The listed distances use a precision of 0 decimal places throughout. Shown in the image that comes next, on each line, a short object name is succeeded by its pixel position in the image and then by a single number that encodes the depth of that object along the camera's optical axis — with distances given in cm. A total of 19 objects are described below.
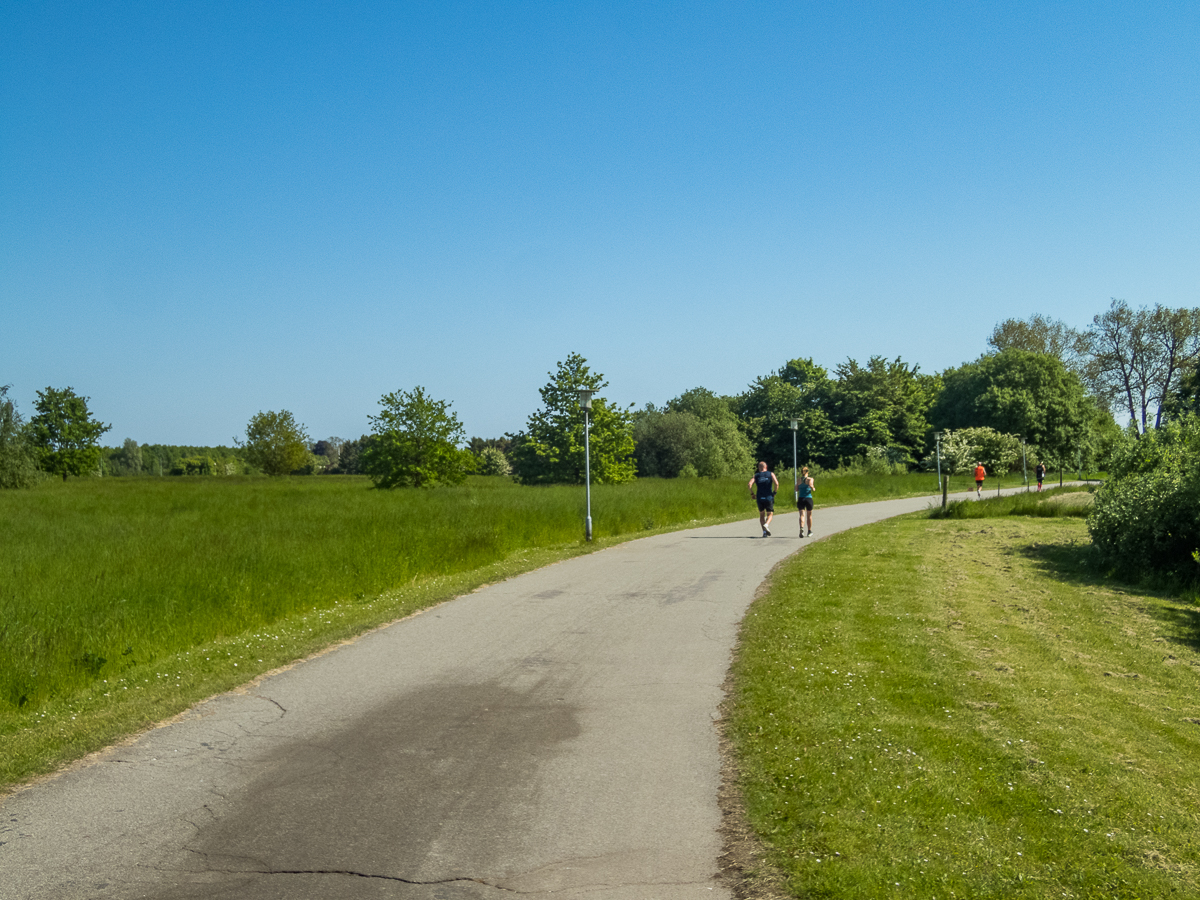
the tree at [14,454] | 4588
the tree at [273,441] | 7350
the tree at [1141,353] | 6875
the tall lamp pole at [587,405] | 2006
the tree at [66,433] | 6700
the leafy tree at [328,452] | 12188
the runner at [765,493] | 2142
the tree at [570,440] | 5125
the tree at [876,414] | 6456
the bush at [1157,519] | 1598
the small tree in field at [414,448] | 4403
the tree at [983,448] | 6200
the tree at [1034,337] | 8519
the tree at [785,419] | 6494
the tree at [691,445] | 6394
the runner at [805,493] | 2123
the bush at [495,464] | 8256
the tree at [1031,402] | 6775
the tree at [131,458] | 13100
